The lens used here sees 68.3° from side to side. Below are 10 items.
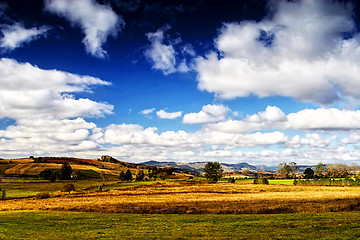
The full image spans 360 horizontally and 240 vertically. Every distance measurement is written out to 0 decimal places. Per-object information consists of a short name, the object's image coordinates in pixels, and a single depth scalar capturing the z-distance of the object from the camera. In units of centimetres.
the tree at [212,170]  18088
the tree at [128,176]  16454
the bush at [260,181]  15021
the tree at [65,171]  15800
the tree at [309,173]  17985
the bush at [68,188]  8781
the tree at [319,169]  19025
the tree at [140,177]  16925
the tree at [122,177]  16392
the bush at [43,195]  7232
